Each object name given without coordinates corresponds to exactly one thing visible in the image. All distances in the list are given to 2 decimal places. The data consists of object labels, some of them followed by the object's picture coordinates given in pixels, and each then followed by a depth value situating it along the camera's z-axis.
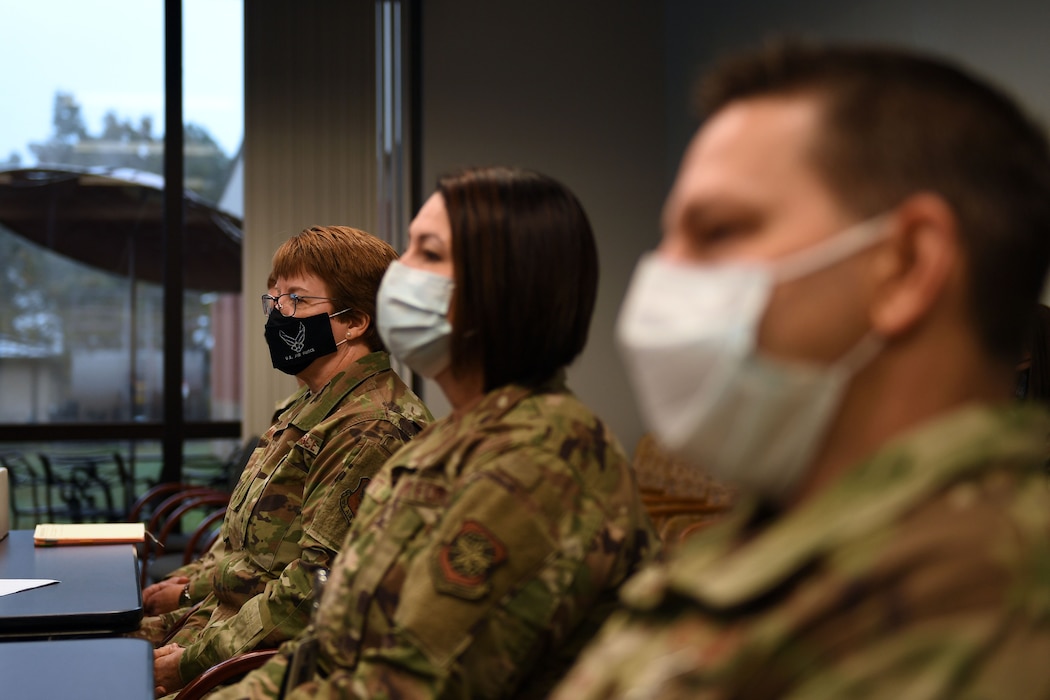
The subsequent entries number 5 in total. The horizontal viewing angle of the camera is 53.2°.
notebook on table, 3.04
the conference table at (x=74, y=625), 1.66
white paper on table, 2.35
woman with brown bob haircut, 1.41
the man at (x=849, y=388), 0.76
